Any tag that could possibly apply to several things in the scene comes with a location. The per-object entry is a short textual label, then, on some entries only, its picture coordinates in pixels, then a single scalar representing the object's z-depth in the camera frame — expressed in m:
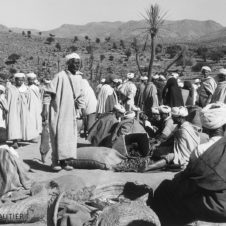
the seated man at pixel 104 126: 8.80
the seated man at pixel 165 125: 8.31
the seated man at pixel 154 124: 9.28
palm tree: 25.45
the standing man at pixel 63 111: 7.47
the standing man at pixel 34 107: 11.59
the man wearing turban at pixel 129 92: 12.36
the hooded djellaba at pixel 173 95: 12.07
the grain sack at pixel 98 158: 7.43
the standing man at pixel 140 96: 13.12
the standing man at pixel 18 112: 10.67
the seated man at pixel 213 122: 4.35
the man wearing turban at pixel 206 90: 10.88
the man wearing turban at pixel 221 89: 9.20
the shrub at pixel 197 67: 38.09
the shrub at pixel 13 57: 52.19
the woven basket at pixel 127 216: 4.39
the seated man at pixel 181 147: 7.19
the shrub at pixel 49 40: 60.72
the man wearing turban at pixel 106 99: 11.81
